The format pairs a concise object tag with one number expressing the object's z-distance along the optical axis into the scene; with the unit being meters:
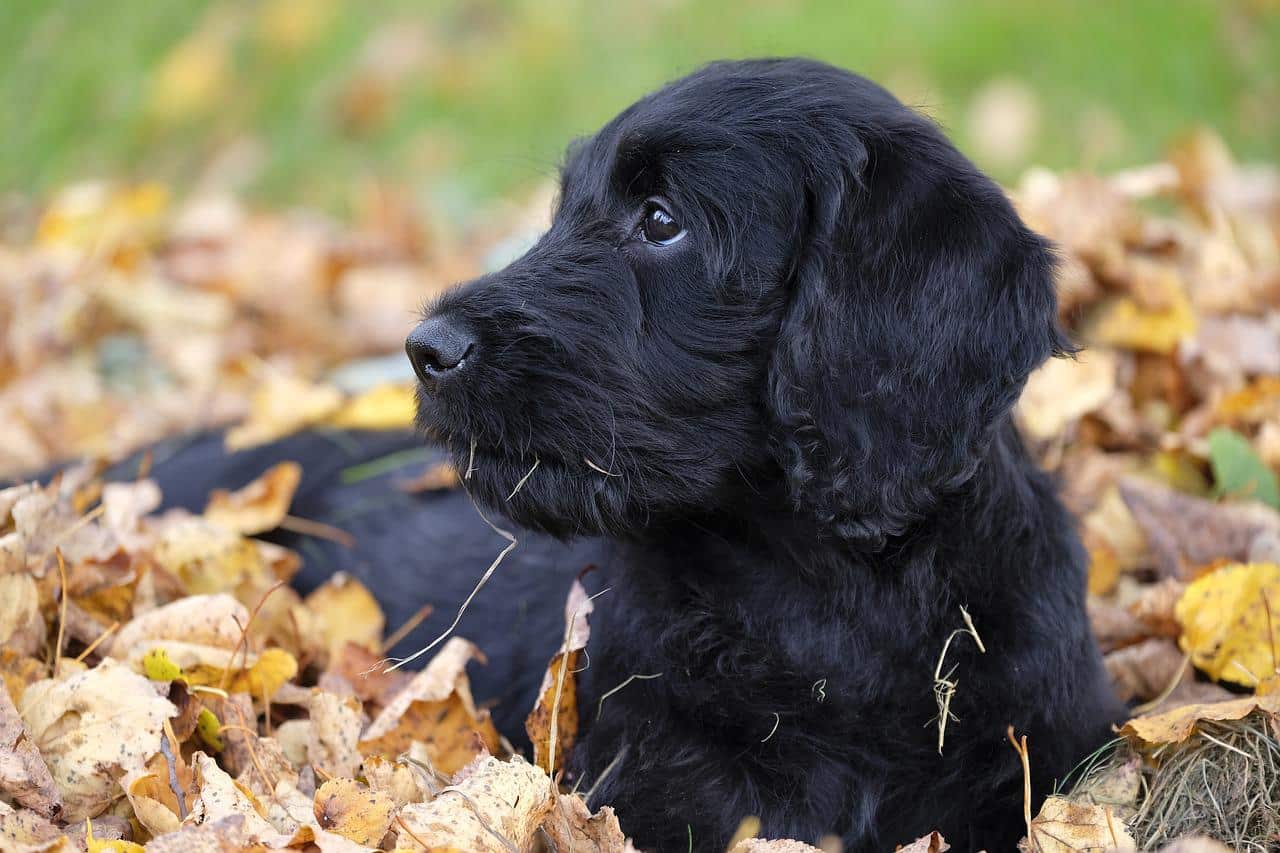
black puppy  2.47
